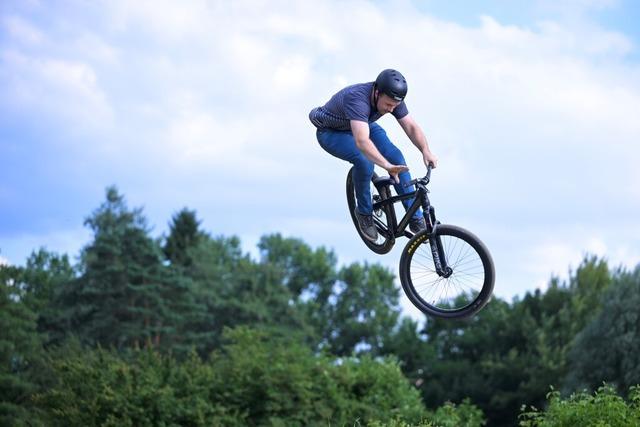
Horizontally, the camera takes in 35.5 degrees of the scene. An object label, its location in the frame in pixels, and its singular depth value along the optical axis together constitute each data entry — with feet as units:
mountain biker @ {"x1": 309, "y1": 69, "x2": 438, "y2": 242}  35.40
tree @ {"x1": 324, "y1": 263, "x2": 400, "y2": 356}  216.95
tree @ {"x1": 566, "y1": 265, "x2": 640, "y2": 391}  118.42
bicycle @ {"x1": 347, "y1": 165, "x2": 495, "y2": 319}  34.76
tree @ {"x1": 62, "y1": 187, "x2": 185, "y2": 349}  176.55
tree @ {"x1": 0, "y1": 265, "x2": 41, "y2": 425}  127.95
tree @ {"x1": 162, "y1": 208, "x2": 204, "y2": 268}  206.59
